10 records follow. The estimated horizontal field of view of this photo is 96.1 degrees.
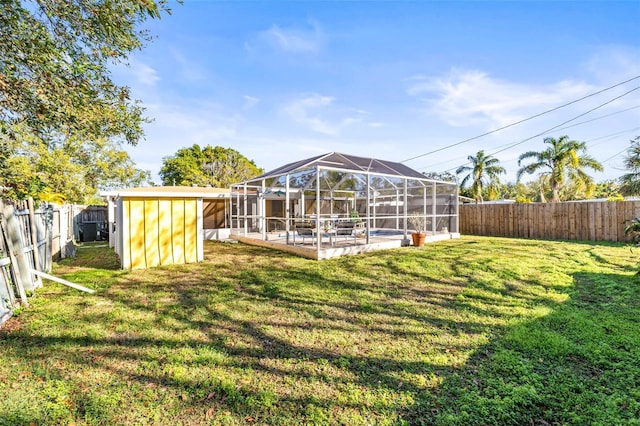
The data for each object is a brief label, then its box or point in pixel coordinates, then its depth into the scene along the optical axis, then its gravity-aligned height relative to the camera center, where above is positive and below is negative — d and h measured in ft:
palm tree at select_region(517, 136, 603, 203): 58.13 +9.60
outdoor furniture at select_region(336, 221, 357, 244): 29.01 -1.92
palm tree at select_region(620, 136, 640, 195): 47.39 +6.19
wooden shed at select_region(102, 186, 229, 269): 20.93 -1.05
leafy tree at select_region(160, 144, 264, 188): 97.66 +16.70
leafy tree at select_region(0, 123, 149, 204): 55.88 +11.05
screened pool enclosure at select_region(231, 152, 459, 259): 29.48 +1.16
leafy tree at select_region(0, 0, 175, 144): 12.81 +7.62
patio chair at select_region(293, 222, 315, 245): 28.20 -1.61
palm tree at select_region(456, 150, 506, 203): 74.84 +9.59
